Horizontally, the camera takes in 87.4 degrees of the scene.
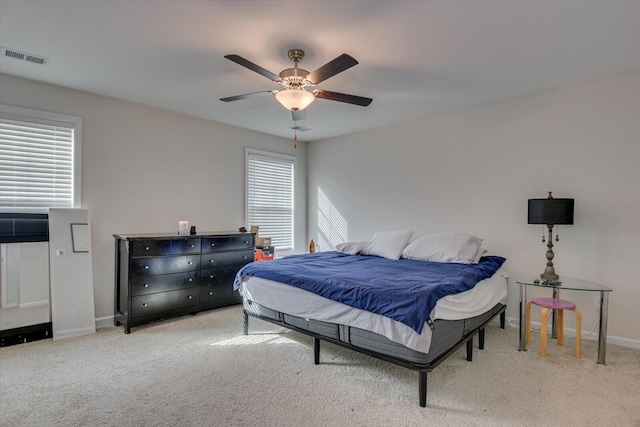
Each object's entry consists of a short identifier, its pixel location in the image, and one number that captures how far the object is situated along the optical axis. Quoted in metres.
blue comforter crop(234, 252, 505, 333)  2.17
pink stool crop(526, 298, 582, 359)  2.90
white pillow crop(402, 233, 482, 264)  3.55
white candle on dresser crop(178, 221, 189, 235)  4.14
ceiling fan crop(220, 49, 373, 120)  2.31
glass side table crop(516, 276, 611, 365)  2.77
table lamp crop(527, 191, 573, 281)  3.14
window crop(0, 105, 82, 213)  3.33
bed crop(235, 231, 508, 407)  2.17
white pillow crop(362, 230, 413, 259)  4.04
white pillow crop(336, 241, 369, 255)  4.33
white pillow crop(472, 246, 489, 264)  3.48
